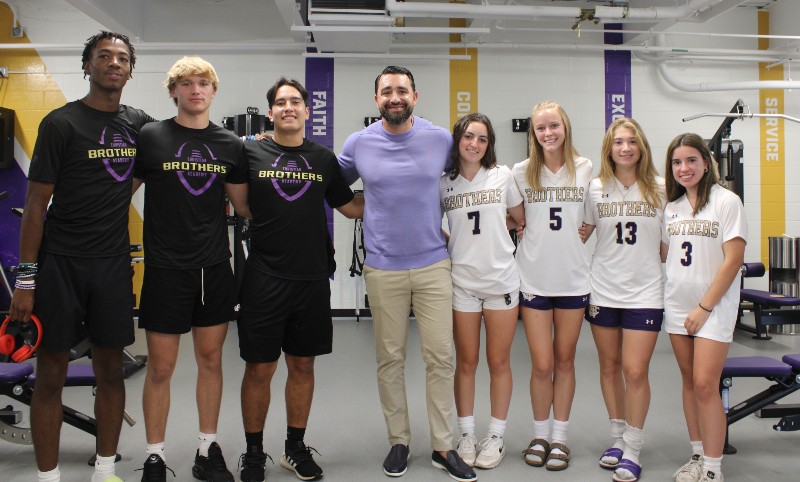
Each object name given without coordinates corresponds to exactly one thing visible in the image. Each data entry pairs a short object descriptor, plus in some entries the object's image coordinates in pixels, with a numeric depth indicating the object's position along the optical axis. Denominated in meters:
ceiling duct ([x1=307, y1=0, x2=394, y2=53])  5.16
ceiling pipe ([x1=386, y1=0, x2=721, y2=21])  5.09
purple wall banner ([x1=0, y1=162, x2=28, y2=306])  6.22
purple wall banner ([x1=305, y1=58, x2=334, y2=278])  6.42
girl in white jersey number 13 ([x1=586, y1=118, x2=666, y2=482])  2.46
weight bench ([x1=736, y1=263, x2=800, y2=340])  5.03
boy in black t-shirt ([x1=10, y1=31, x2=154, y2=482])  2.11
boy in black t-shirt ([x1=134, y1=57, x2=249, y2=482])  2.28
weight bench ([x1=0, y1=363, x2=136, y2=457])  2.60
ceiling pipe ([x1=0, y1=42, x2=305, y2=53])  6.18
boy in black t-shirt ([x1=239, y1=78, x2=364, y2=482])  2.42
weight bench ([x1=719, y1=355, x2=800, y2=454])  2.70
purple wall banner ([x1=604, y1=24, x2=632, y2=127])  6.59
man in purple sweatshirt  2.49
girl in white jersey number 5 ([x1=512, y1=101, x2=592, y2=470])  2.55
